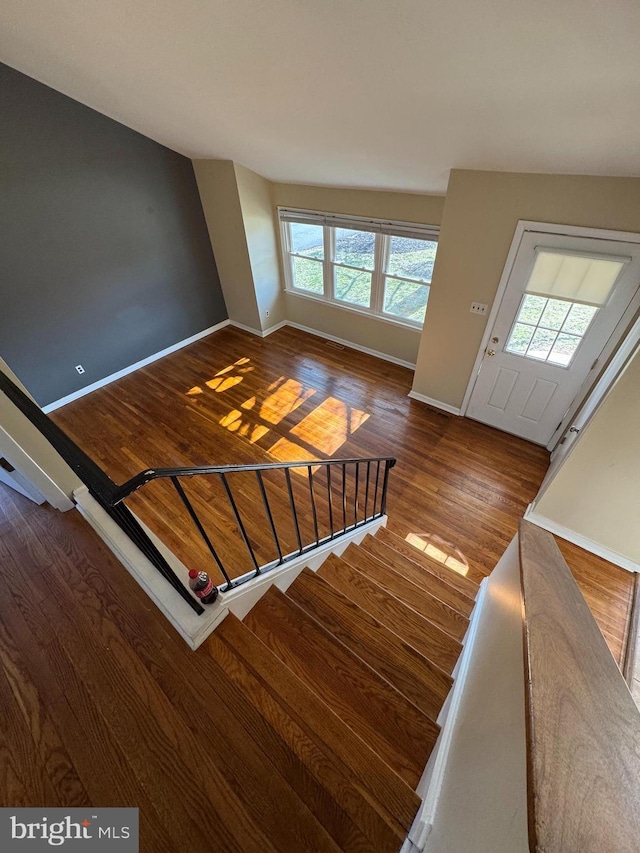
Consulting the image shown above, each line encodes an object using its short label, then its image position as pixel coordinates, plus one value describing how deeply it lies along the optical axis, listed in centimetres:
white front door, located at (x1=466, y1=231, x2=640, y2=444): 236
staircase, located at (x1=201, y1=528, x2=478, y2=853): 100
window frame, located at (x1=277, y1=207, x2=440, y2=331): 348
